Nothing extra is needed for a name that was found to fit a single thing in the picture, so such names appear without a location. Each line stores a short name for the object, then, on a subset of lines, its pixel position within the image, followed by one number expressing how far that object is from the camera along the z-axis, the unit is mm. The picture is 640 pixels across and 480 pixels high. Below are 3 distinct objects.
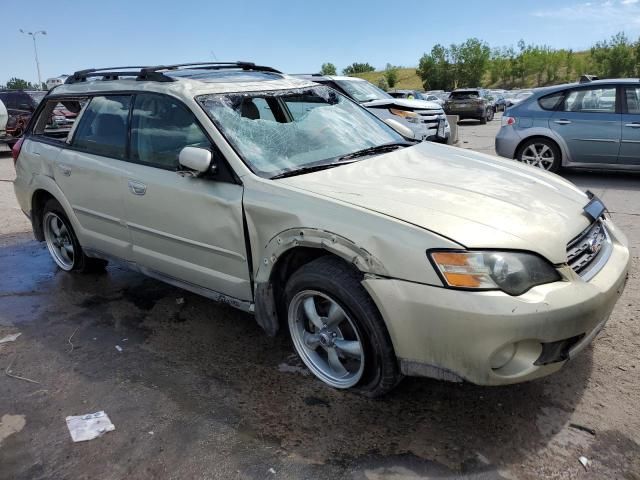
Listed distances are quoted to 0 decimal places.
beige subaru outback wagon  2402
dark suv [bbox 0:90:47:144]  14516
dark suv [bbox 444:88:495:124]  25906
